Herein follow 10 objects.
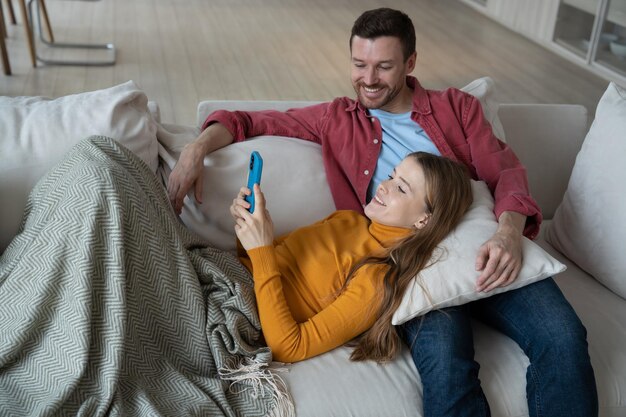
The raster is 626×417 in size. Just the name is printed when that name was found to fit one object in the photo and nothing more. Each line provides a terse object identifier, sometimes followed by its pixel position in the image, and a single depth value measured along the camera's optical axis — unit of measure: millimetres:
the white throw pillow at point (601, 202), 1991
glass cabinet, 5117
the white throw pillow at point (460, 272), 1646
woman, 1650
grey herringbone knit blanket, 1459
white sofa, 1619
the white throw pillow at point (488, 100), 2227
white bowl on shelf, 5102
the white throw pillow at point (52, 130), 1795
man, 1624
